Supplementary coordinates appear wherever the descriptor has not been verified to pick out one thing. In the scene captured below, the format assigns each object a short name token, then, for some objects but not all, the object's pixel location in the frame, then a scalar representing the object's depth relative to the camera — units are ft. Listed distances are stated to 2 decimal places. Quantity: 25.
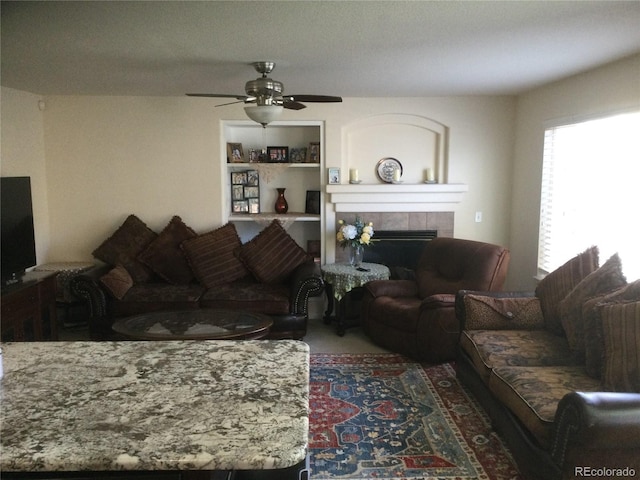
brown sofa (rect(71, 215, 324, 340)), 15.05
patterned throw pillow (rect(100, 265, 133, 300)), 14.96
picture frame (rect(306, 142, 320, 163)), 18.12
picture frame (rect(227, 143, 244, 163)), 18.11
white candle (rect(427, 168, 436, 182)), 17.92
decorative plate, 18.01
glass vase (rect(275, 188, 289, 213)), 18.56
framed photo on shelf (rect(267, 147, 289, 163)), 18.28
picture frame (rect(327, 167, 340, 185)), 17.70
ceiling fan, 11.46
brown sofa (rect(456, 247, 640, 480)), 7.14
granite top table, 3.75
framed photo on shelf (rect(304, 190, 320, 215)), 18.42
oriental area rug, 9.04
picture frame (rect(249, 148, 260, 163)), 18.29
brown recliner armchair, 13.60
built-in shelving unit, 17.97
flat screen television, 13.32
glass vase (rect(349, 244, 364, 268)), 17.05
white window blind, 11.57
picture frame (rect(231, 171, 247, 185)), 18.51
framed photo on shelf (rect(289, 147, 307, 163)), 18.51
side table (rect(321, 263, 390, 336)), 15.84
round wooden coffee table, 11.43
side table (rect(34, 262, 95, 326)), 16.24
